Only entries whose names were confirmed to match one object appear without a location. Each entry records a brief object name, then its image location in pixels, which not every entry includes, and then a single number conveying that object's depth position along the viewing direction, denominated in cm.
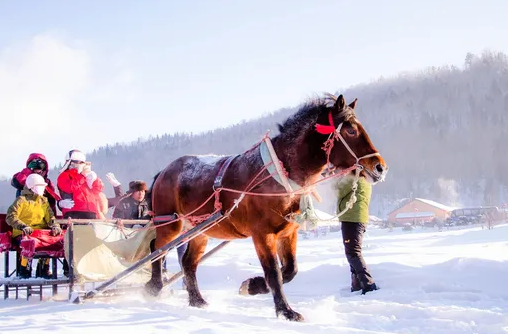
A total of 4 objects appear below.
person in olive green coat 672
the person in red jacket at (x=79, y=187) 771
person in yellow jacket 699
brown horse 511
